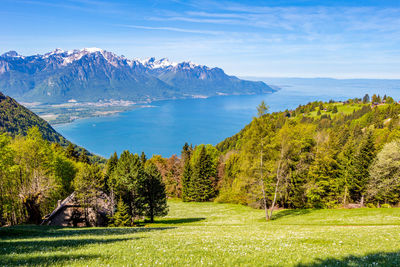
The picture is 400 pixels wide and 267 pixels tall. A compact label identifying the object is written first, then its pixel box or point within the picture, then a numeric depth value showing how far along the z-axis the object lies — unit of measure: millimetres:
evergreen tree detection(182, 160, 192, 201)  66125
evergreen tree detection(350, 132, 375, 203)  37688
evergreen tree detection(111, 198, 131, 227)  32531
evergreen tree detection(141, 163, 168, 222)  38903
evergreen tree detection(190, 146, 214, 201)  63384
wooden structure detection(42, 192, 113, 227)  34156
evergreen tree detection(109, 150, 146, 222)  34906
